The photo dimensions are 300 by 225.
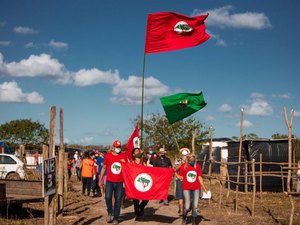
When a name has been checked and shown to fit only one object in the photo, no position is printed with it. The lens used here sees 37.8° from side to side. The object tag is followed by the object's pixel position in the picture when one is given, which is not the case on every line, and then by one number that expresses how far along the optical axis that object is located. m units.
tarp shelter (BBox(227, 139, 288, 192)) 22.70
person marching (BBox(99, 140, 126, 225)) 10.90
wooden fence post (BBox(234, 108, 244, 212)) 18.75
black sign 7.51
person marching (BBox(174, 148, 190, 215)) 13.15
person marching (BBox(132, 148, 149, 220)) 11.72
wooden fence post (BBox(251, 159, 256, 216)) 13.49
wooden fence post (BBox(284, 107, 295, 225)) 19.12
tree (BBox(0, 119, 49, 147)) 73.38
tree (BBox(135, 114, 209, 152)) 45.88
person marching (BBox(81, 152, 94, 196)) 17.16
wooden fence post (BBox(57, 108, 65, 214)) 11.60
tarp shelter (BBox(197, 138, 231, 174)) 35.91
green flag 16.19
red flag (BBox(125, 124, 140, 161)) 14.75
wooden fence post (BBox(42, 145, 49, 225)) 8.04
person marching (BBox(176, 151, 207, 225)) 10.58
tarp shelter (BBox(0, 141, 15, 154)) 38.03
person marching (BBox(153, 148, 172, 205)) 15.10
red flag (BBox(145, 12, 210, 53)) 16.55
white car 20.19
